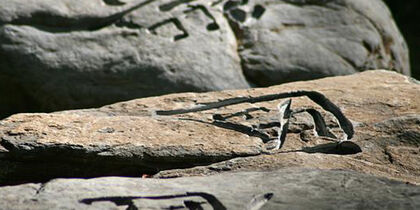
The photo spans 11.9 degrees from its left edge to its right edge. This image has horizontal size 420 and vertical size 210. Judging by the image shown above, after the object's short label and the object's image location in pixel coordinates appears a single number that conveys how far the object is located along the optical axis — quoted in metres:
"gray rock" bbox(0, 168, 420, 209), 3.35
